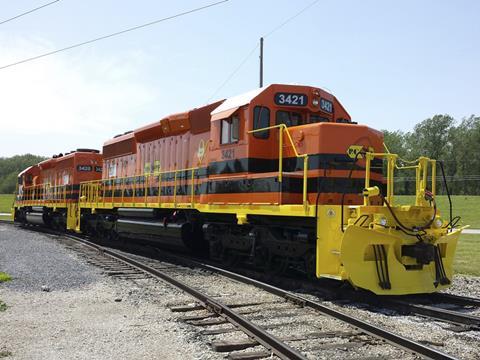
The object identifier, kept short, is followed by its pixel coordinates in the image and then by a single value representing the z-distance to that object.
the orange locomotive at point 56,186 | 22.19
